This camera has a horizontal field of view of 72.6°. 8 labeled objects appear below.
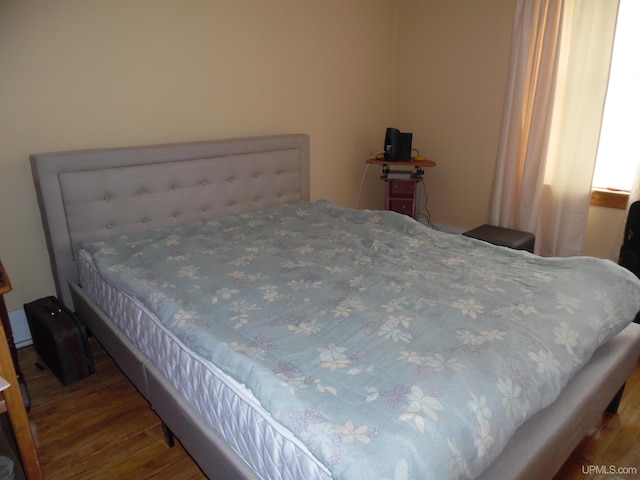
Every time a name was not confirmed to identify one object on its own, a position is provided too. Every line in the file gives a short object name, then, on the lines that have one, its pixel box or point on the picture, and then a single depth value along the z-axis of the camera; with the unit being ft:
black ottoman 9.87
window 9.33
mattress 3.67
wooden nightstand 11.89
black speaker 11.73
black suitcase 6.82
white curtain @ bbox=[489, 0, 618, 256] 9.37
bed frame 4.53
